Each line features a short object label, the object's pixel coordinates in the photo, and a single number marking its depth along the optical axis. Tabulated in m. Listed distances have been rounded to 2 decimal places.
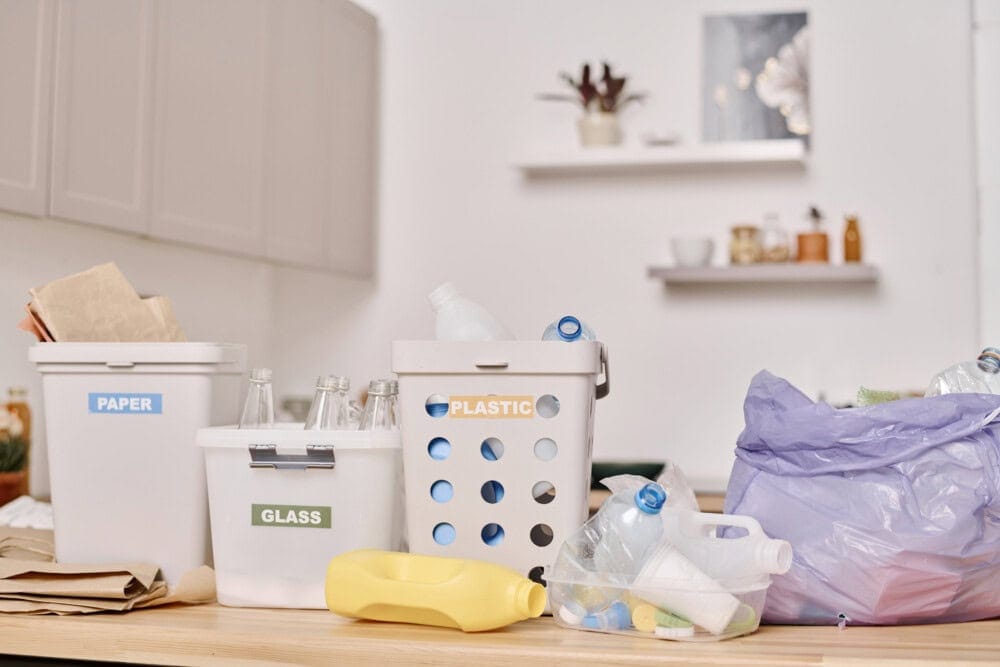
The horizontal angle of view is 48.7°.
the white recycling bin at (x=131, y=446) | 1.40
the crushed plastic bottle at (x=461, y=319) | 1.37
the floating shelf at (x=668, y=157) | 3.59
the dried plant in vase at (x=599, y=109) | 3.76
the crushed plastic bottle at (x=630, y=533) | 1.17
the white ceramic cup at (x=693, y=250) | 3.66
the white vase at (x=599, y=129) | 3.77
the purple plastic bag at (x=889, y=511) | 1.19
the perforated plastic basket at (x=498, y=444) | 1.30
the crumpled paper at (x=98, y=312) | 1.48
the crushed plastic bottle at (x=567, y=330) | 1.33
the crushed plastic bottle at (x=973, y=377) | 1.32
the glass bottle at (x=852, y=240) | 3.60
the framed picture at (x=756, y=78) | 3.73
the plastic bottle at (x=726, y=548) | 1.13
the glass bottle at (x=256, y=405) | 1.41
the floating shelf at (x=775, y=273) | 3.54
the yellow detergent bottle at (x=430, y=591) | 1.15
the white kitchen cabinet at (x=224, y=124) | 2.69
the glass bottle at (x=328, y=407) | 1.37
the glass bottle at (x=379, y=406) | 1.39
